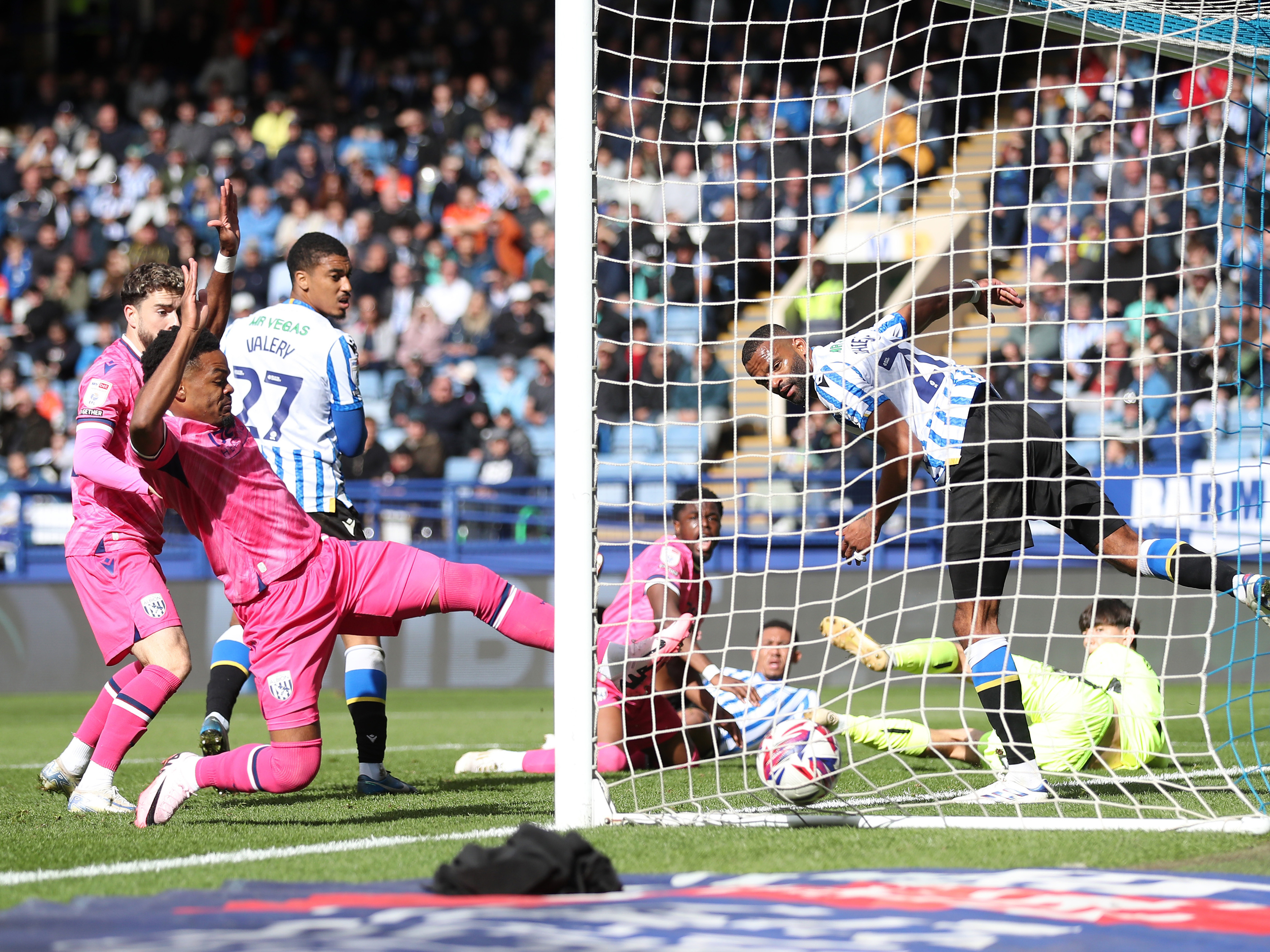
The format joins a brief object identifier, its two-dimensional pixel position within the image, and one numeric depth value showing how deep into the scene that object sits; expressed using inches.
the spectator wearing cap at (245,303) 1258.6
